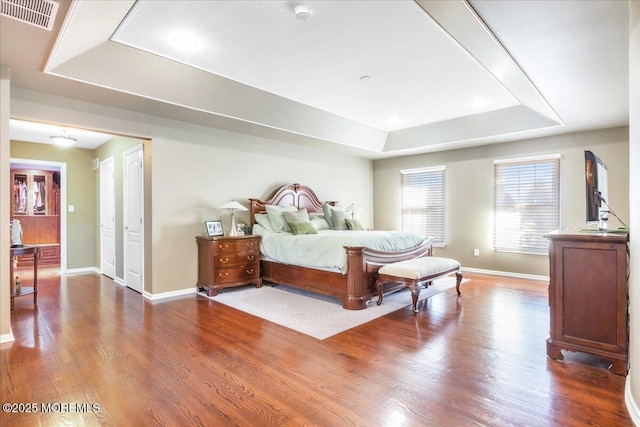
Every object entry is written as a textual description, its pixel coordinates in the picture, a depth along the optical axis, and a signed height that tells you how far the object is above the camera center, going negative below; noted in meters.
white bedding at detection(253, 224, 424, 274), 4.07 -0.46
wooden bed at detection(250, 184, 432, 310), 3.89 -0.83
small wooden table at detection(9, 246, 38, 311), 3.87 -0.76
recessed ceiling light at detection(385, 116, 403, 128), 5.61 +1.55
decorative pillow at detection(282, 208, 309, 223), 5.32 -0.09
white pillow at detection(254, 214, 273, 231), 5.31 -0.15
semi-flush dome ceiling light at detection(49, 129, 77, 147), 5.00 +1.11
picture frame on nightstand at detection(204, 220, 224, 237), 4.80 -0.23
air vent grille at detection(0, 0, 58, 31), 2.05 +1.29
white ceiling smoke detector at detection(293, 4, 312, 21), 2.49 +1.51
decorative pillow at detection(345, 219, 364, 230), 5.88 -0.24
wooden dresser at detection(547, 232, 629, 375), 2.29 -0.63
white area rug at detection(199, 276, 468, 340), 3.35 -1.14
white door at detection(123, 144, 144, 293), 4.74 -0.07
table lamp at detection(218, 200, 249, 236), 4.78 +0.05
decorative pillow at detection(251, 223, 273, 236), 5.20 -0.29
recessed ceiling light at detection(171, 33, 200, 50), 2.94 +1.55
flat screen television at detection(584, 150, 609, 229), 2.48 +0.16
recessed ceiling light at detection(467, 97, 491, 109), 4.62 +1.52
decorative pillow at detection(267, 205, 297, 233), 5.27 -0.14
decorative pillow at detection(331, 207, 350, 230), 5.88 -0.15
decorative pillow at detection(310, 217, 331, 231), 5.79 -0.22
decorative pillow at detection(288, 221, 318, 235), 5.03 -0.26
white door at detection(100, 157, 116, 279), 5.84 -0.12
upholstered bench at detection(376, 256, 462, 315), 3.72 -0.73
